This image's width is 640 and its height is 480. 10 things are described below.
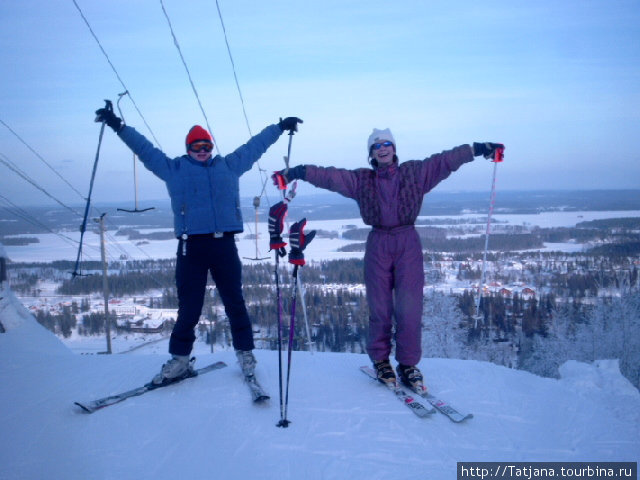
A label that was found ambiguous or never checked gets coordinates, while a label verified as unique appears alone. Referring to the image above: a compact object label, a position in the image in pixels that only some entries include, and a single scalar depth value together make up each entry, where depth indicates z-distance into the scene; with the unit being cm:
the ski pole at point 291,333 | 274
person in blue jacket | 315
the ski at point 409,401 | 289
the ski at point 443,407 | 283
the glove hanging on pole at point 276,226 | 291
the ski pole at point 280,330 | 274
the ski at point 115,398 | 296
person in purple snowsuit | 326
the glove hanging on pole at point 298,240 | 286
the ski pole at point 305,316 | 373
